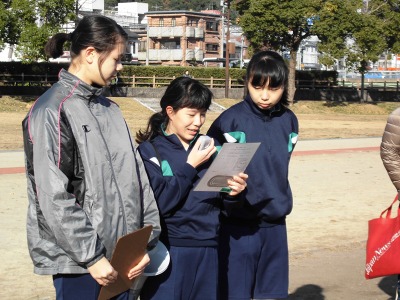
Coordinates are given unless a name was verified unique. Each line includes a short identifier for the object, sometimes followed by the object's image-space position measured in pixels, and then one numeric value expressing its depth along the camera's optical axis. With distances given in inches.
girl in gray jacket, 117.6
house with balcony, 3191.4
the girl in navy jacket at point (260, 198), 161.2
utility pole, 1557.6
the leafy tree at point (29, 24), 1218.6
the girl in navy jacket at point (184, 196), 143.8
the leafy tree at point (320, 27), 1488.7
